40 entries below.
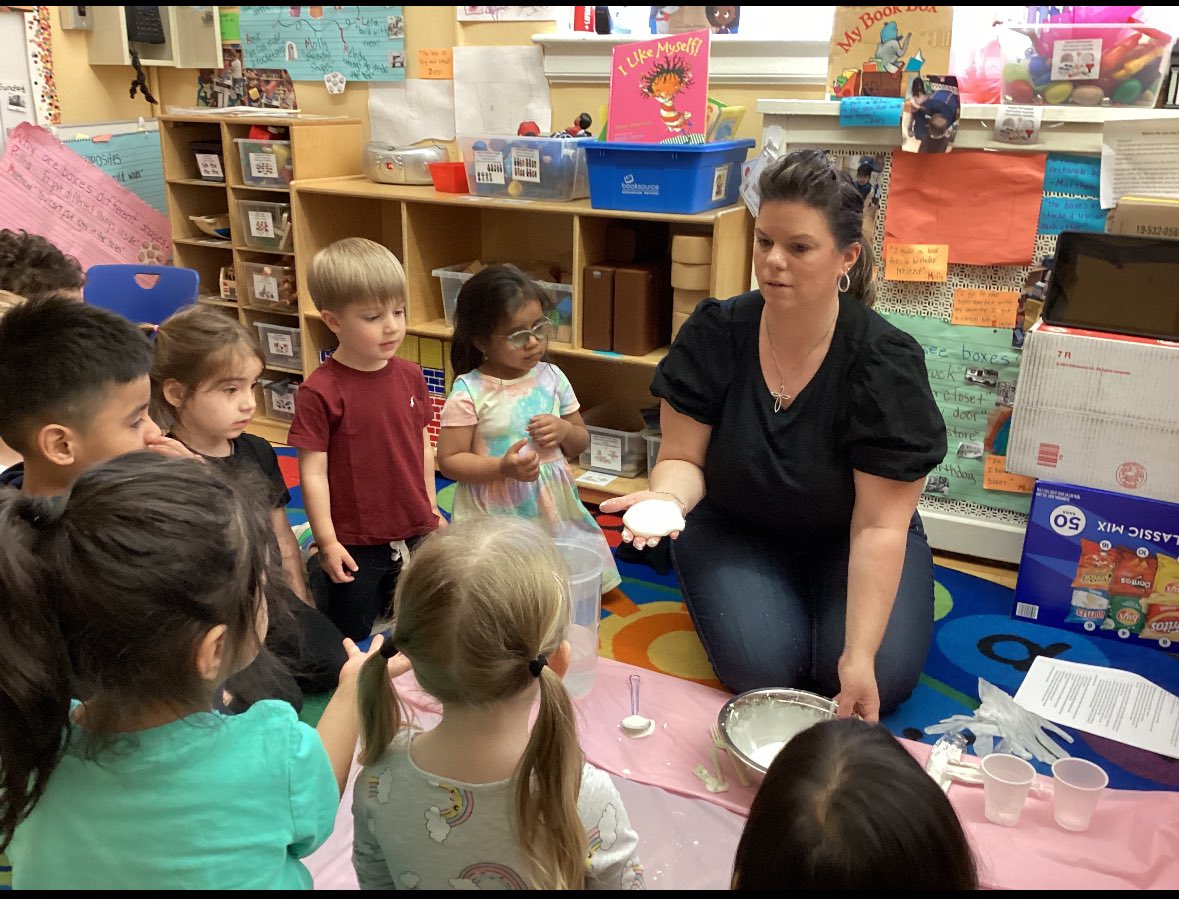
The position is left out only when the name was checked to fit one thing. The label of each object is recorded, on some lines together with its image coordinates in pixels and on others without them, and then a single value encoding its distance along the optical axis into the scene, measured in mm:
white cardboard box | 2021
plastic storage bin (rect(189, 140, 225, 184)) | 3256
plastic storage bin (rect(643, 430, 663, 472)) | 2789
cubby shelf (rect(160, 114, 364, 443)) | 3078
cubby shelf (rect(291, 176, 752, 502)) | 2762
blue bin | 2400
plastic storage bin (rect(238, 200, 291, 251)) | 3161
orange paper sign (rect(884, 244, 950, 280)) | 2361
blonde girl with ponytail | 927
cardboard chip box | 2061
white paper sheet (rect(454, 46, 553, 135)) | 2928
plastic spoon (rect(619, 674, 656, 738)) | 1728
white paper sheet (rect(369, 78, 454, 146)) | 3092
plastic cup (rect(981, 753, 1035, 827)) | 1476
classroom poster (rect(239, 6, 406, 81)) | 3121
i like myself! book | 2393
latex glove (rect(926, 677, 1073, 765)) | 1706
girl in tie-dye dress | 2006
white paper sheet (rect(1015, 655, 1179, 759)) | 1753
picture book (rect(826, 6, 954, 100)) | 2244
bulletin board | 2328
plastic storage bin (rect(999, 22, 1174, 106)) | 2086
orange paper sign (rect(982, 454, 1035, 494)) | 2400
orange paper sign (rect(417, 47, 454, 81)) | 3039
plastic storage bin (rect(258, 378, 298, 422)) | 3357
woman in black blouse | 1646
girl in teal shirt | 826
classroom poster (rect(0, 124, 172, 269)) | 3252
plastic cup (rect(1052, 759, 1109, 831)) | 1459
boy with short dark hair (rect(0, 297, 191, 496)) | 1407
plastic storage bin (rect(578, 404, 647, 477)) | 2826
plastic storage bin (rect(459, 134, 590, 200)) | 2643
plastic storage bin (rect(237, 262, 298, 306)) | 3217
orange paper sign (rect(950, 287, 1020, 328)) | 2332
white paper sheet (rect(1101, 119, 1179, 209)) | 2072
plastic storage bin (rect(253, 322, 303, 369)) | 3302
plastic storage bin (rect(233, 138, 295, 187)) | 3066
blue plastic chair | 2764
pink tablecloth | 1402
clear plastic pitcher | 1826
